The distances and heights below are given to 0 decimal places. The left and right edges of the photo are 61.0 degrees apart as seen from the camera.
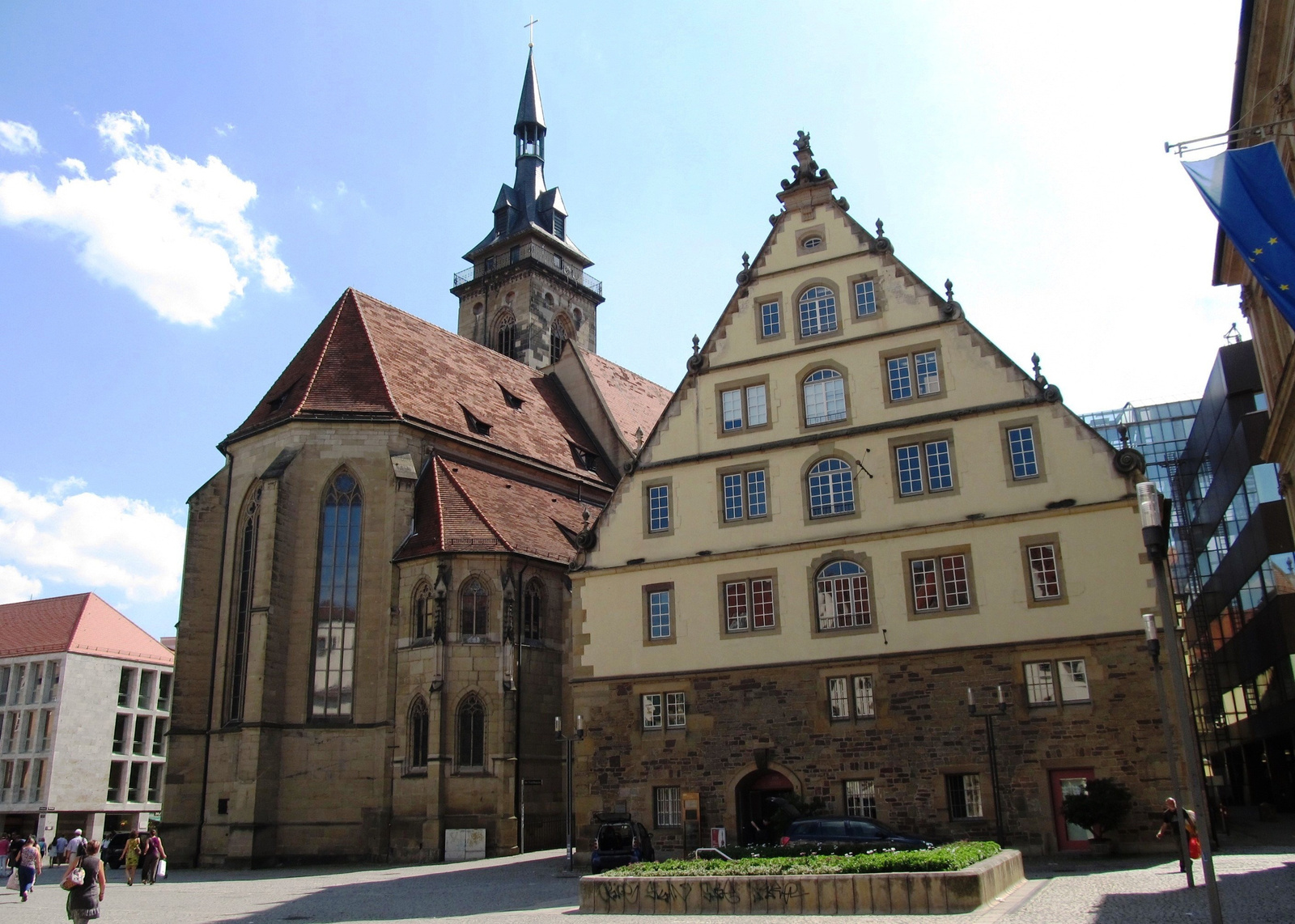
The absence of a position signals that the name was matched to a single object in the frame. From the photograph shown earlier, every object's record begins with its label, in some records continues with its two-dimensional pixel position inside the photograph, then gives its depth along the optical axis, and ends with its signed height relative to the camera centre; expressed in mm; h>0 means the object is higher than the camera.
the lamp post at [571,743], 26188 +807
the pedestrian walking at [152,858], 27672 -1694
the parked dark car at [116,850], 34531 -1868
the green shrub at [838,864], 15039 -1321
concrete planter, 14266 -1652
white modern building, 61719 +4080
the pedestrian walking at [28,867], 24000 -1577
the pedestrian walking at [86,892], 14469 -1283
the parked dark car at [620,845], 22375 -1409
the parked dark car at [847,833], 18906 -1127
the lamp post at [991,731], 22062 +633
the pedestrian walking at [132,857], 27312 -1610
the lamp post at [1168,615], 11570 +1446
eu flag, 12859 +6118
